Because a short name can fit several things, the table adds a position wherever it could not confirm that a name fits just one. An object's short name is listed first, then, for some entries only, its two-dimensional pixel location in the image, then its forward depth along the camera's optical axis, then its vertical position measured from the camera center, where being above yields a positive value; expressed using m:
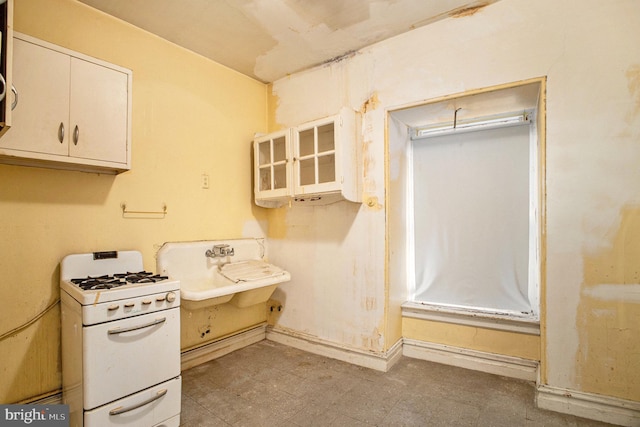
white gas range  1.51 -0.70
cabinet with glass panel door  2.49 +0.44
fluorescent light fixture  2.54 +0.78
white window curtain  2.58 -0.04
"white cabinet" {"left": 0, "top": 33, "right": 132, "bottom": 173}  1.66 +0.60
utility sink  2.43 -0.48
